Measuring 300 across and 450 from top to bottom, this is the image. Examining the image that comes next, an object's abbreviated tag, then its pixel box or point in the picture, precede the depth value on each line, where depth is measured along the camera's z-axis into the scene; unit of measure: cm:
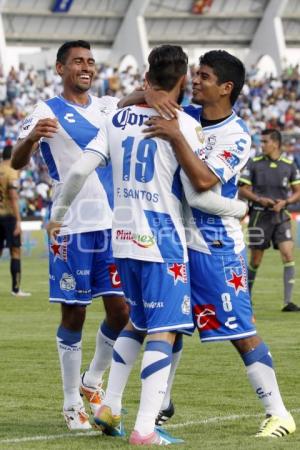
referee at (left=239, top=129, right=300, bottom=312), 3228
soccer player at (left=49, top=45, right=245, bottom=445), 1430
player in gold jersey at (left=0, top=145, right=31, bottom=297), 3744
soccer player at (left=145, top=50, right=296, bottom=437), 1478
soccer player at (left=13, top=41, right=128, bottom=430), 1648
